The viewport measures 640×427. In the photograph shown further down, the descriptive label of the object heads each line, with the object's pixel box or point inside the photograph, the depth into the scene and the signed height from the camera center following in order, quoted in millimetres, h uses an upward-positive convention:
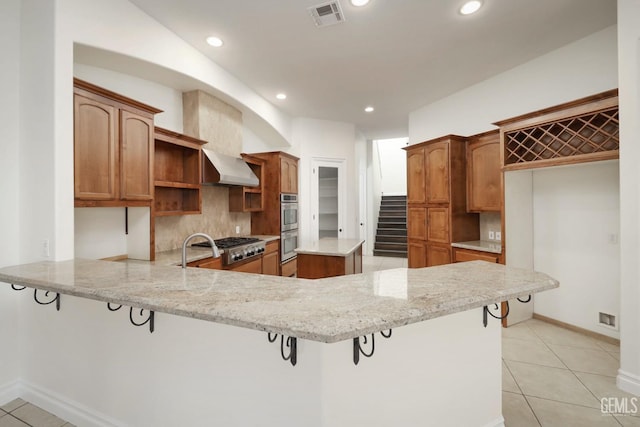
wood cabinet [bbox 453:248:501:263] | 3426 -518
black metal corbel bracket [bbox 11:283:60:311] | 2004 -542
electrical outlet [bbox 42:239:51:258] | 2072 -215
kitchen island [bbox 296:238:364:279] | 3539 -556
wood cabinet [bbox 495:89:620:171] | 2605 +789
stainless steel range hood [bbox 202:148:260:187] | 3627 +582
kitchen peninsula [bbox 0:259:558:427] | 1131 -651
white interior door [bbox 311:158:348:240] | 6082 +350
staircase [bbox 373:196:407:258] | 8023 -428
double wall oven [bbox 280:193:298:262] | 5086 -178
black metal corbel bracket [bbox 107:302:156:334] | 1599 -558
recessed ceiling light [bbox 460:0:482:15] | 2575 +1819
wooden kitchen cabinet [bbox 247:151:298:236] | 5086 +425
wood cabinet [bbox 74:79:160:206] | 2199 +557
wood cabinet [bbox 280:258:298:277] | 5072 -928
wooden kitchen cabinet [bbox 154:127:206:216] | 3383 +518
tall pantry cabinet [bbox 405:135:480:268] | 4055 +182
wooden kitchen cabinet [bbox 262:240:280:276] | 4477 -673
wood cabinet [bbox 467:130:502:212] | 3732 +519
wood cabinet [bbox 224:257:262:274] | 3680 -661
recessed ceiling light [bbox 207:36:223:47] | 3164 +1887
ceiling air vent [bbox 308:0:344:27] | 2643 +1855
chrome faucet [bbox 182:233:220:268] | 1894 -228
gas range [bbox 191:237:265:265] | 3521 -402
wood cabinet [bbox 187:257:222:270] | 3050 -502
